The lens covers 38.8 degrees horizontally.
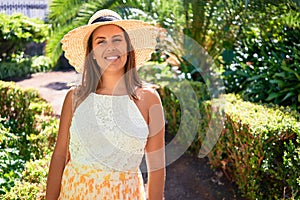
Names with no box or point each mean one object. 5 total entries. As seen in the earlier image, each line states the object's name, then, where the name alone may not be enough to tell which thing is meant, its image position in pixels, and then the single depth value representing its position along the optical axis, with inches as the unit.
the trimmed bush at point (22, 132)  115.8
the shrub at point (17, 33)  400.8
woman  72.9
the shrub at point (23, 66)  397.7
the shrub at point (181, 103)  182.4
